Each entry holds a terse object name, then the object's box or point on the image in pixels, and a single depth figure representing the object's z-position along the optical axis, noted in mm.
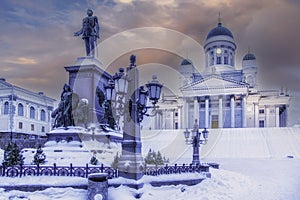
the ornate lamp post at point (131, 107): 11094
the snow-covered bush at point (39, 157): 14383
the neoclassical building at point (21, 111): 55000
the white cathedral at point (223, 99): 72188
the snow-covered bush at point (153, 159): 16219
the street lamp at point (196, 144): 17833
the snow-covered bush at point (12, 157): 13898
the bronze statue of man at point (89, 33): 20188
